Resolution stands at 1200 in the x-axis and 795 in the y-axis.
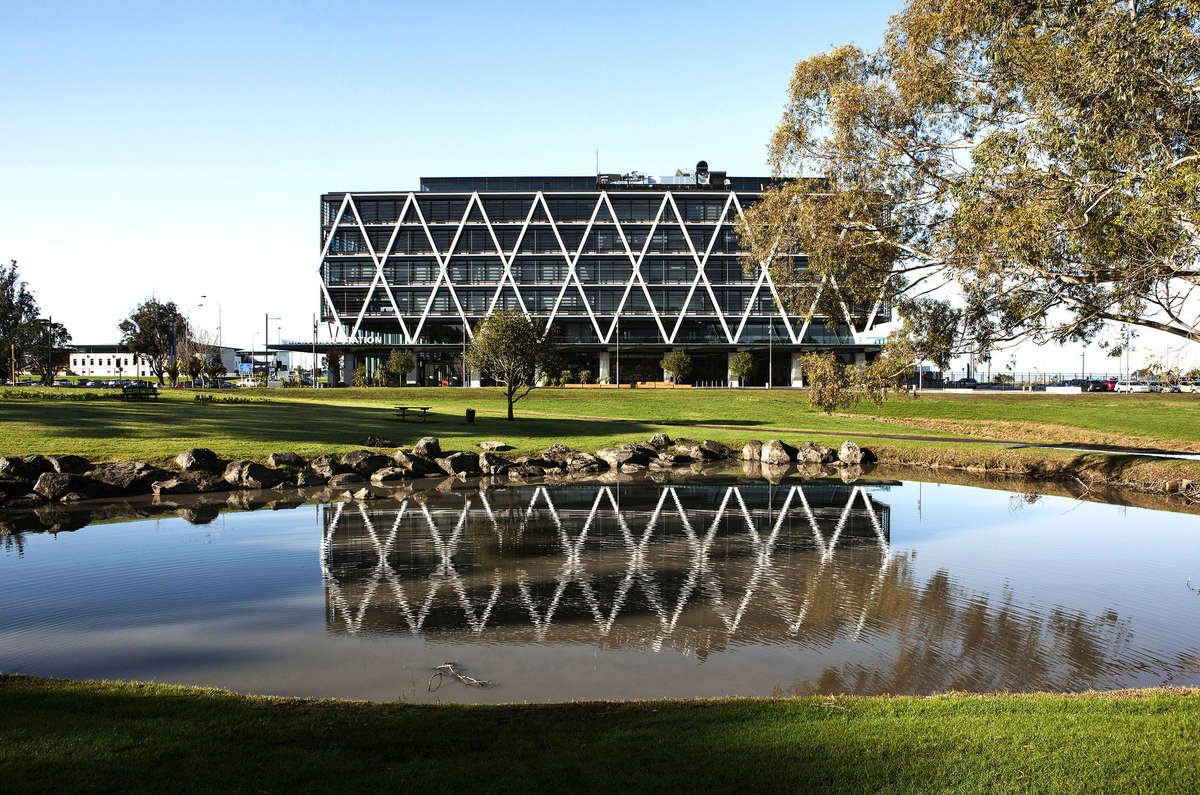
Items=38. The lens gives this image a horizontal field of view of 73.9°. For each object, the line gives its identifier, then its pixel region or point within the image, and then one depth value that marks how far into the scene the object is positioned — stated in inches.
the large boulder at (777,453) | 1243.2
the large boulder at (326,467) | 997.2
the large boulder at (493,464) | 1095.6
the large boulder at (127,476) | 874.5
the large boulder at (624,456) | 1193.4
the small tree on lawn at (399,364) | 3732.8
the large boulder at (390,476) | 996.6
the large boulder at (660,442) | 1328.2
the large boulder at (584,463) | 1154.7
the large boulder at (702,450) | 1293.1
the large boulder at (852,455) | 1221.1
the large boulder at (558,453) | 1170.6
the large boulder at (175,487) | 890.1
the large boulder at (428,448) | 1123.3
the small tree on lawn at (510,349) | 1673.2
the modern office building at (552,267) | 4126.5
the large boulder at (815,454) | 1245.7
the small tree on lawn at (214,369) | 3320.9
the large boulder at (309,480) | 960.0
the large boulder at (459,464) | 1095.6
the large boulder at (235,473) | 935.7
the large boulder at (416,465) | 1053.2
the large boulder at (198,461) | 936.9
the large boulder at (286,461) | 999.6
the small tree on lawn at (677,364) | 3713.1
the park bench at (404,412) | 1659.0
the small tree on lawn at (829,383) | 1007.6
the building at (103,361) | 6806.1
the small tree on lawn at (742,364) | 3676.2
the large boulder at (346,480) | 973.8
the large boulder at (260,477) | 938.1
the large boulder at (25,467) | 845.2
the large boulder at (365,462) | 1019.3
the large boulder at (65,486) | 820.6
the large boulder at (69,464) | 873.5
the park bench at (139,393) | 1855.3
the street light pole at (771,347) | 3777.1
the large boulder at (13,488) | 807.7
